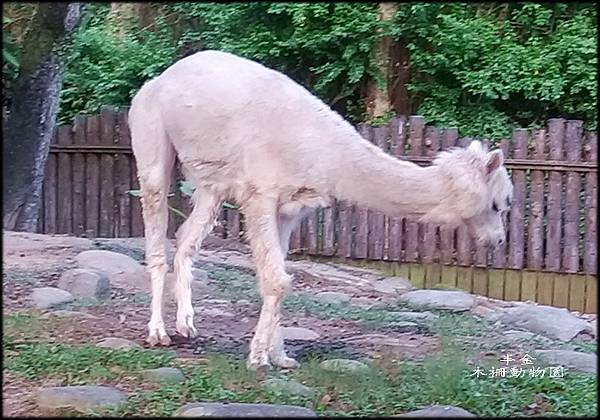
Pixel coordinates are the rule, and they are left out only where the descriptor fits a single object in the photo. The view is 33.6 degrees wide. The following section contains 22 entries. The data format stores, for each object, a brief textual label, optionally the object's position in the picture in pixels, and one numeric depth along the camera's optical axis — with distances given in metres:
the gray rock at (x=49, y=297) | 6.58
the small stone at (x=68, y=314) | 6.23
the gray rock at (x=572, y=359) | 5.45
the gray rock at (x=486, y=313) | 7.46
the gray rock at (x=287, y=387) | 4.54
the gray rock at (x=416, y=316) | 7.00
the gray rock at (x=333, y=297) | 7.67
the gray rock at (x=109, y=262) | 7.72
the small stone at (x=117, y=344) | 5.47
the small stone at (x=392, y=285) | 8.96
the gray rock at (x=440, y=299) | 7.76
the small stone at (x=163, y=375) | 4.73
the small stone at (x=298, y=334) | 6.19
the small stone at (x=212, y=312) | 6.87
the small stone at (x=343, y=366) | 5.00
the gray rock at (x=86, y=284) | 7.02
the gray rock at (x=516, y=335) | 6.37
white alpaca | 5.23
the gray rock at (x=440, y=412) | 3.85
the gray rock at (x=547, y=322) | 6.75
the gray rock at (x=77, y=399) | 4.14
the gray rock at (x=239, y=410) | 3.79
